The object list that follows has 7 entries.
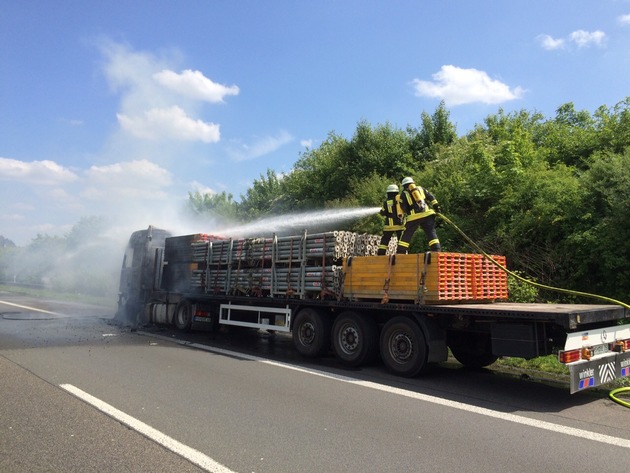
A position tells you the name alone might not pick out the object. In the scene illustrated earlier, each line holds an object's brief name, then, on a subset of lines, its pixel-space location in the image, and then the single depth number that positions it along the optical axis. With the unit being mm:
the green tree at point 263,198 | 28188
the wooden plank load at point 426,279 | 6953
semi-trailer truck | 5902
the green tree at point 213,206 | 35562
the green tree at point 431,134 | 20984
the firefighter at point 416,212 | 8586
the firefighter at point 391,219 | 9023
